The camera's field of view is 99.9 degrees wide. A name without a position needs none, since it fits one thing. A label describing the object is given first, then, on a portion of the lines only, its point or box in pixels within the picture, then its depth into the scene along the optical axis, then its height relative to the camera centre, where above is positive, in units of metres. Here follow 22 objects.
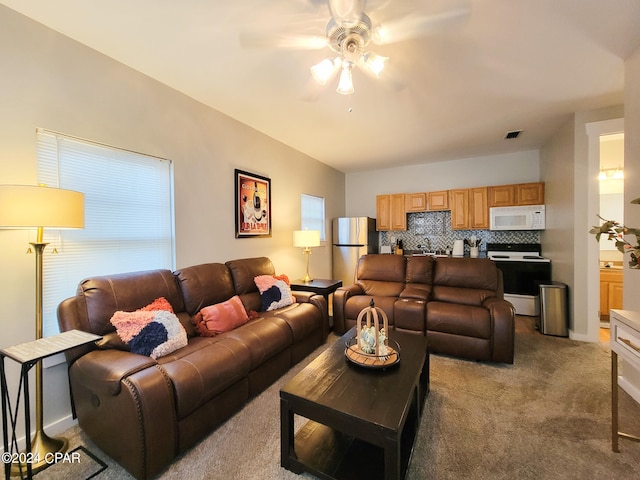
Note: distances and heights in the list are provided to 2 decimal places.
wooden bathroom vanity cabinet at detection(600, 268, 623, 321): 3.68 -0.78
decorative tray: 1.68 -0.79
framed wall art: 3.26 +0.43
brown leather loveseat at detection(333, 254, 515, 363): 2.66 -0.76
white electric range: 4.02 -0.60
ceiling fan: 1.56 +1.28
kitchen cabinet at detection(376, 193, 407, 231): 5.32 +0.48
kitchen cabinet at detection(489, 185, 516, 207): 4.43 +0.65
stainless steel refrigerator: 5.17 -0.12
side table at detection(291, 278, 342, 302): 3.42 -0.64
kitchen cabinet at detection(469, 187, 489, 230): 4.62 +0.46
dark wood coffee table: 1.26 -0.89
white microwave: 4.21 +0.27
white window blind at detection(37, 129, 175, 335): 1.86 +0.22
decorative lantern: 1.70 -0.76
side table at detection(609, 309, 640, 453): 1.40 -0.62
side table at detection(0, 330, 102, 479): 1.25 -0.53
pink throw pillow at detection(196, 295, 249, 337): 2.27 -0.70
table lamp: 3.75 -0.02
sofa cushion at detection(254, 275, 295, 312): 2.89 -0.60
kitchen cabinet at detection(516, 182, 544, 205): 4.24 +0.65
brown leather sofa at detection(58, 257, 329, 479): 1.43 -0.82
